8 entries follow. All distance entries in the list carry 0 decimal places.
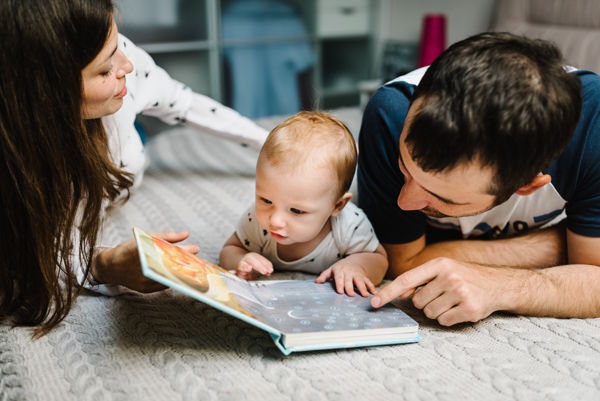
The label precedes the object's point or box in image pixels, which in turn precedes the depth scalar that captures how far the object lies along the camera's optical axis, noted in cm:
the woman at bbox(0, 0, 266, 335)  77
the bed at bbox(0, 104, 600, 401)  73
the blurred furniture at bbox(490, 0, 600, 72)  212
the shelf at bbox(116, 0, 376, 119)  280
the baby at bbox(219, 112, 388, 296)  94
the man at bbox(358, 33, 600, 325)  77
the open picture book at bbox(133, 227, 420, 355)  73
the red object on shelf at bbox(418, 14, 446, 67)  288
